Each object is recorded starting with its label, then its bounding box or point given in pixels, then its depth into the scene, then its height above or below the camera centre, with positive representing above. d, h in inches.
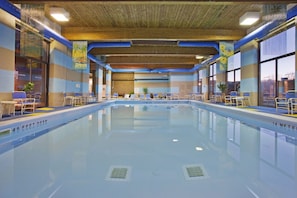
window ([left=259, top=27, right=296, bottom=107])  261.8 +46.9
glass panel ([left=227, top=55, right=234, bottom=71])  463.4 +76.6
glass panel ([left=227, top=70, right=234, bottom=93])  475.7 +41.2
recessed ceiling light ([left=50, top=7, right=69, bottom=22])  247.4 +95.7
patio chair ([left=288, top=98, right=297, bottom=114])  230.9 -3.5
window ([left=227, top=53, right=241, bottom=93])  443.2 +54.8
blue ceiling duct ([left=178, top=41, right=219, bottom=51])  382.0 +96.2
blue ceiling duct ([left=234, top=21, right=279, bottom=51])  237.9 +88.2
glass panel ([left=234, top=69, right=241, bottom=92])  441.5 +40.9
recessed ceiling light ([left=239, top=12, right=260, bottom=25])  255.1 +96.5
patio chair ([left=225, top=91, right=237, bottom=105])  383.4 -2.1
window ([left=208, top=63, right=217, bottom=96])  578.1 +54.6
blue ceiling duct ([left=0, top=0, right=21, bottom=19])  205.9 +86.6
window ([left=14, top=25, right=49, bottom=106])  246.7 +45.8
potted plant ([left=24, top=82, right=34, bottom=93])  254.7 +11.2
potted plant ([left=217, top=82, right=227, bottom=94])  454.9 +24.4
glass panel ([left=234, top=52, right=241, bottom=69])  434.8 +77.9
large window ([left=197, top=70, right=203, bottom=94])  704.8 +54.8
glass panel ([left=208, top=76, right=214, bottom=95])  607.9 +37.1
